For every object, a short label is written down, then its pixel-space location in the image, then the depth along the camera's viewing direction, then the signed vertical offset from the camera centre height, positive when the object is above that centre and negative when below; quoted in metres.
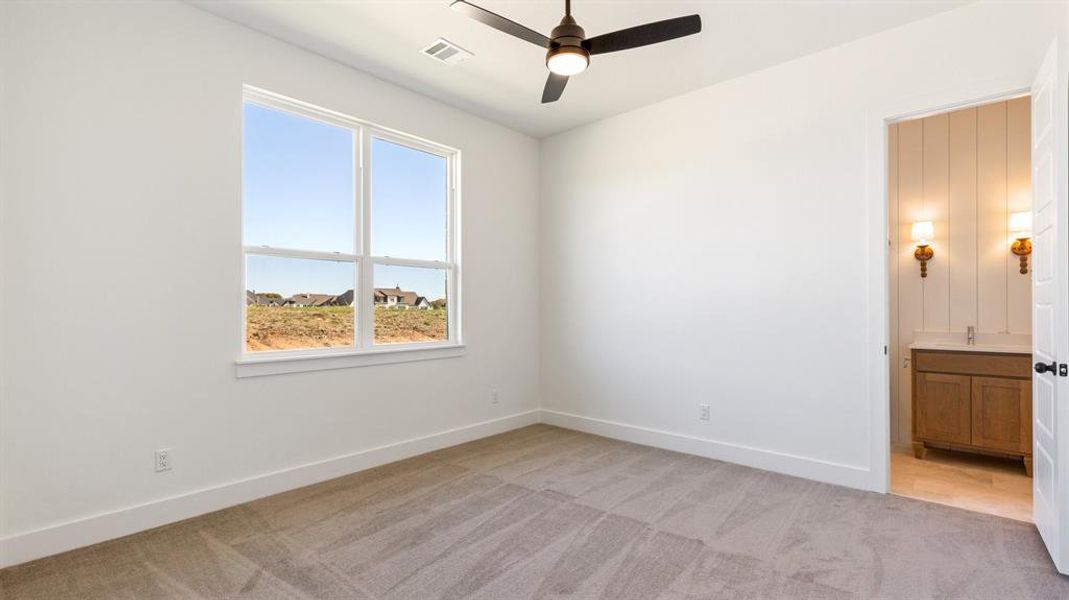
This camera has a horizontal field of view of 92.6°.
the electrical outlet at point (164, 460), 2.79 -0.88
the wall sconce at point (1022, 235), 3.81 +0.46
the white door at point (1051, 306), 2.19 -0.04
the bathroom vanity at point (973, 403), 3.50 -0.76
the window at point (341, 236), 3.33 +0.47
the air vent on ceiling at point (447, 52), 3.31 +1.64
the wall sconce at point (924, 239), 4.21 +0.48
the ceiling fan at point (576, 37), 2.30 +1.22
